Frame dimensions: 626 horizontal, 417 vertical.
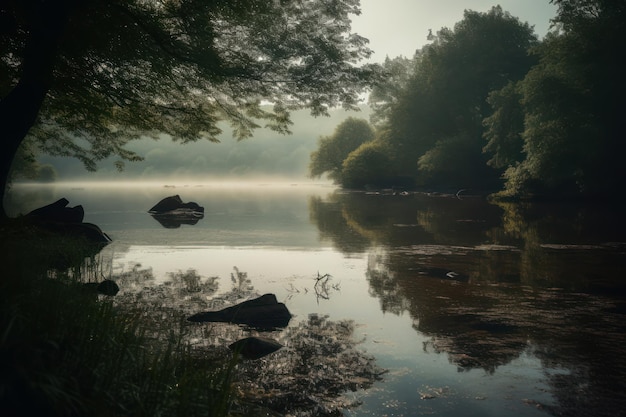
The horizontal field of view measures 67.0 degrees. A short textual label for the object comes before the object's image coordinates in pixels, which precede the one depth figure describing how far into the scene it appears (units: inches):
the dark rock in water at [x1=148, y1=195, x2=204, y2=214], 1258.0
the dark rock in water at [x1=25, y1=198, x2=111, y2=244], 651.0
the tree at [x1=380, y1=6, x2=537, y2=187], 2321.6
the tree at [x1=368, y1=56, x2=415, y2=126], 2913.4
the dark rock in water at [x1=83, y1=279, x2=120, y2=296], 373.4
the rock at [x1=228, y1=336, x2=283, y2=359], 275.7
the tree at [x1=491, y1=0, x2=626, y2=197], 1382.9
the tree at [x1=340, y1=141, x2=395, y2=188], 2723.9
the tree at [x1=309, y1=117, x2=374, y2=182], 3282.5
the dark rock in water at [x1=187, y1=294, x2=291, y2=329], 334.0
